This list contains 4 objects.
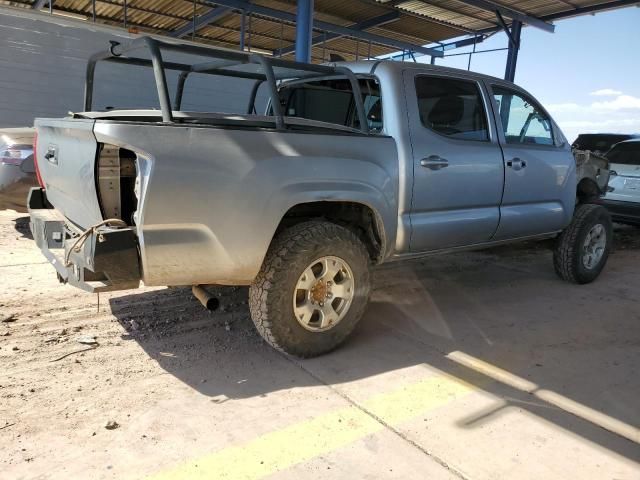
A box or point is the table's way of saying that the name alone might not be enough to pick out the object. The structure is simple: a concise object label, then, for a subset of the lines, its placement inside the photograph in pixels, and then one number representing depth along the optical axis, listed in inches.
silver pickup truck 103.4
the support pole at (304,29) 396.2
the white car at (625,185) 311.7
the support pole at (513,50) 565.0
